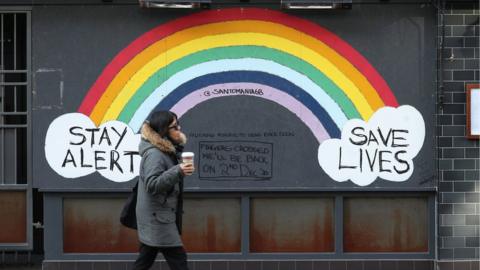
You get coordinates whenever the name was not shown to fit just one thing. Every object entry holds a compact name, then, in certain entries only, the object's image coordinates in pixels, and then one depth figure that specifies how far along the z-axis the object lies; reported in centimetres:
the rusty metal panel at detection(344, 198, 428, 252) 892
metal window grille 912
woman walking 675
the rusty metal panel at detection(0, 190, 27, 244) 915
